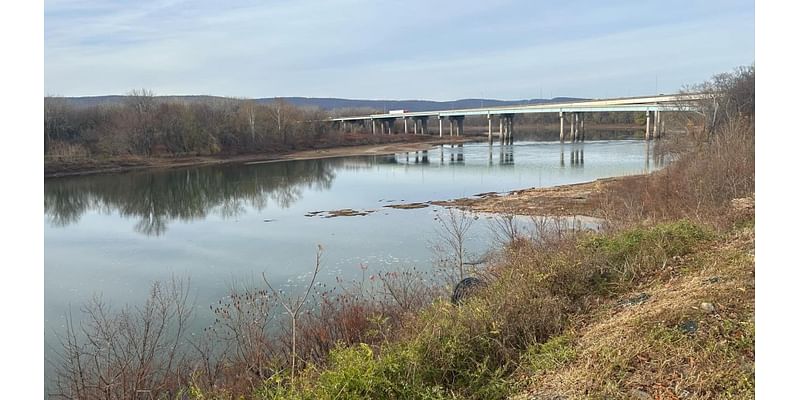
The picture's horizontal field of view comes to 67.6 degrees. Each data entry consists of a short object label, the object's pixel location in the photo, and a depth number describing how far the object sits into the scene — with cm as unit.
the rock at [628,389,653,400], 429
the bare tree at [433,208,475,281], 1367
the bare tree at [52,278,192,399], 707
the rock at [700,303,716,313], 532
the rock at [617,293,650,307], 649
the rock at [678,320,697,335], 504
